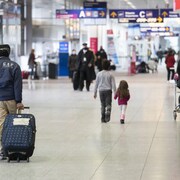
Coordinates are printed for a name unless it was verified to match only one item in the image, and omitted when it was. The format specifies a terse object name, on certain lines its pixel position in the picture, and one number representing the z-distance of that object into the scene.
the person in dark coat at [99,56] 37.97
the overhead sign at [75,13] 37.47
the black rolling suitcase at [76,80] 26.11
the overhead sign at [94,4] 38.66
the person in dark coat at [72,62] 30.25
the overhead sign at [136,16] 38.56
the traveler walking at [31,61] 33.12
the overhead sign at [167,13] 38.31
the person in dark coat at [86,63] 25.48
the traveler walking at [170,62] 33.16
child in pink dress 14.73
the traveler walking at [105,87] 14.84
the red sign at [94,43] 49.42
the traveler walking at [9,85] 9.70
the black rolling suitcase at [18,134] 9.50
